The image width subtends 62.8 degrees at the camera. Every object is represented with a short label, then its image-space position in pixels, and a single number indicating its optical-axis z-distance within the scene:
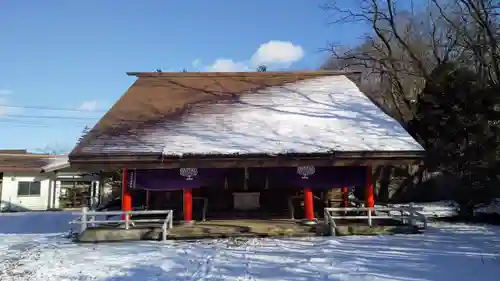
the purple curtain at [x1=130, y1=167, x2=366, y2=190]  12.09
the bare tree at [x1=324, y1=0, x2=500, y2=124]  18.36
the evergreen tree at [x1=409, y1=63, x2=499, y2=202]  13.08
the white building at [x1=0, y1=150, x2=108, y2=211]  24.78
